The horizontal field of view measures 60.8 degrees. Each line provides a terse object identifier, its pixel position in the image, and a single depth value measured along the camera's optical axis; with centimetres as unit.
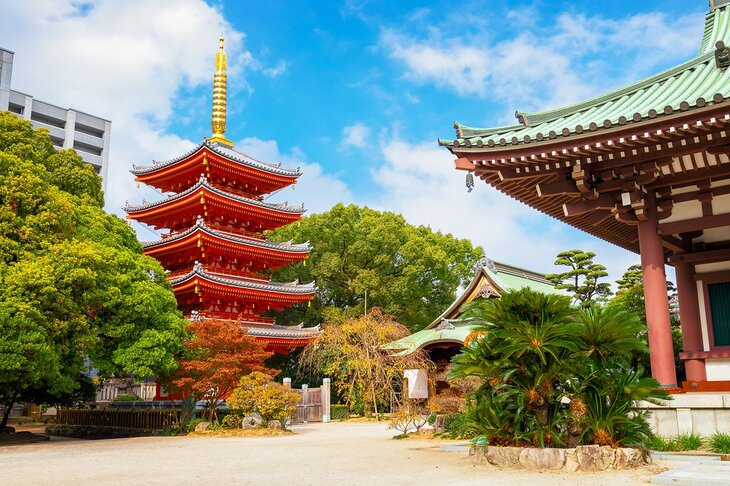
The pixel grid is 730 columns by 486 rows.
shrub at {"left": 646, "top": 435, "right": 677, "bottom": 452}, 895
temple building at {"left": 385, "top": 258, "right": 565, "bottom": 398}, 2366
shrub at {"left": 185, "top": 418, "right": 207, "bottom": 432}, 1927
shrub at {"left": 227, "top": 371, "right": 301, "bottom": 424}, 1869
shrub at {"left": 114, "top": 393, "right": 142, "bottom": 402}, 2584
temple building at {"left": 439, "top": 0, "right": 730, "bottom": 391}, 871
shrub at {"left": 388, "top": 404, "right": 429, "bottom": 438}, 1589
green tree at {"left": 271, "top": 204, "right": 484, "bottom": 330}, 3688
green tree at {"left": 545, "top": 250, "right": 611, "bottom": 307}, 3020
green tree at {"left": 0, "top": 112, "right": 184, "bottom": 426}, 1433
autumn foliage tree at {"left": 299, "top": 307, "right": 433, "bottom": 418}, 2425
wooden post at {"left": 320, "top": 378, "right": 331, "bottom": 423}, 2617
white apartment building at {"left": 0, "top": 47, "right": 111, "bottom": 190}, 5584
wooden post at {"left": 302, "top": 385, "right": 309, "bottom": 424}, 2548
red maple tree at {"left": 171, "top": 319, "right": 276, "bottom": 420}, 1872
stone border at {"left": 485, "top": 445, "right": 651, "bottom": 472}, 800
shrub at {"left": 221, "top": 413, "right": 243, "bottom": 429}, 1934
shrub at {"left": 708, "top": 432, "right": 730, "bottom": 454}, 841
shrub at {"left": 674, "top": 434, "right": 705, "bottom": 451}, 873
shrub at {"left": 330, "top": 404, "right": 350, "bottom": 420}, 2716
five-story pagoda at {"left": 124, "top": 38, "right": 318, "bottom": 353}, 2952
